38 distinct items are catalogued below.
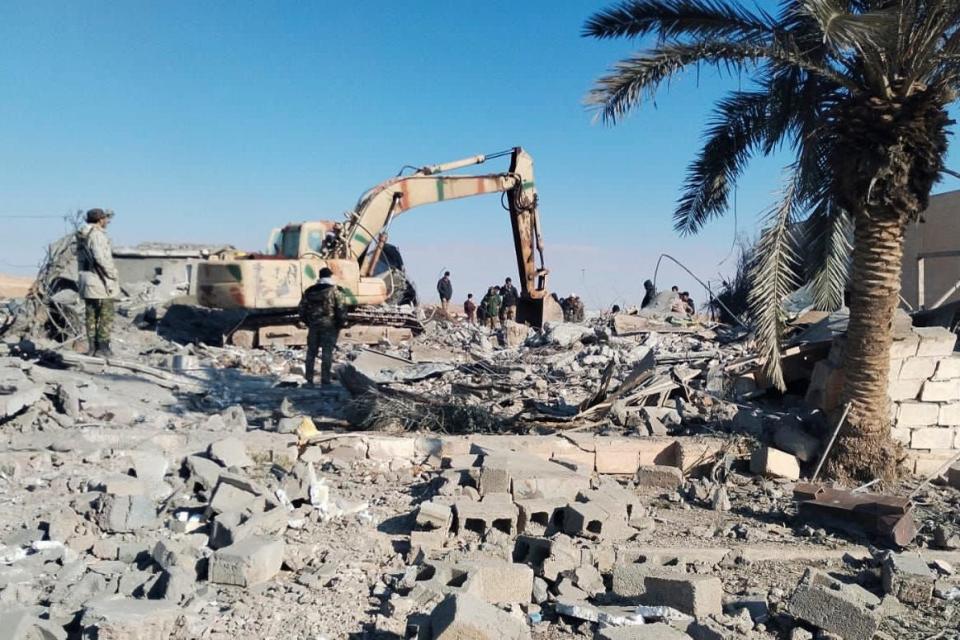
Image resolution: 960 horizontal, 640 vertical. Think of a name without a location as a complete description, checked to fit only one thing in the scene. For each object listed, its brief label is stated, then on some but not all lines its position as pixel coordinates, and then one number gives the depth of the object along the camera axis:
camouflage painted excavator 14.16
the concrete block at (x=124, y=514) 5.28
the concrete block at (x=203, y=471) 6.00
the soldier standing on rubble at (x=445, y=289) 22.42
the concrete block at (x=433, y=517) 5.44
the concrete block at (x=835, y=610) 4.06
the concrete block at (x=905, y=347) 7.89
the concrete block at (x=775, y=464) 7.26
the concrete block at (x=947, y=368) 7.95
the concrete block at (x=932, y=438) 7.90
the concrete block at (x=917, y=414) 7.90
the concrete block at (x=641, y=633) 3.64
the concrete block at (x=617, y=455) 7.43
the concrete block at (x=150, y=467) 6.00
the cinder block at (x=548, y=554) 4.84
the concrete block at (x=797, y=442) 7.43
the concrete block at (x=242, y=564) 4.54
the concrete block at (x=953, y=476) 7.41
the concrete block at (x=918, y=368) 7.92
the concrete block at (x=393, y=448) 7.30
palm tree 6.33
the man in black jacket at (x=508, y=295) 20.99
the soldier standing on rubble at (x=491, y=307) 19.88
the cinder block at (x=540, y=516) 5.70
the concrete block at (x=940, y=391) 7.93
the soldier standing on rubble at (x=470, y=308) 22.12
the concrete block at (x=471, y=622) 3.52
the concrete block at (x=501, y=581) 4.40
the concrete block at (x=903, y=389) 7.91
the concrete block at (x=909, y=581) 4.65
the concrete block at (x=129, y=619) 3.68
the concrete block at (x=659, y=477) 7.10
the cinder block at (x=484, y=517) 5.54
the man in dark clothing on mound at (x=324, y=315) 9.85
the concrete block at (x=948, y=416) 7.93
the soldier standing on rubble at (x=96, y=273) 9.04
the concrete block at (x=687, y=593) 4.28
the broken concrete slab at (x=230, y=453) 6.54
